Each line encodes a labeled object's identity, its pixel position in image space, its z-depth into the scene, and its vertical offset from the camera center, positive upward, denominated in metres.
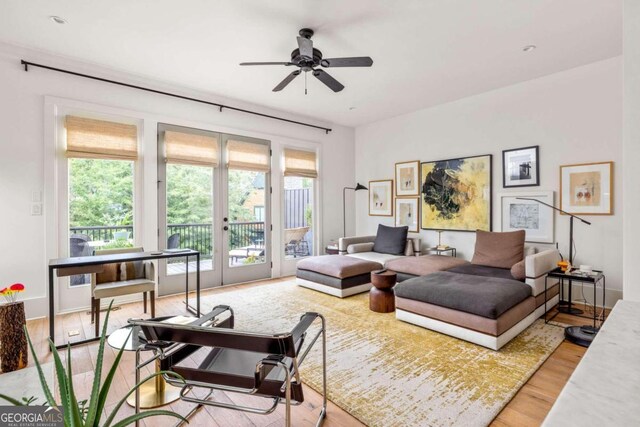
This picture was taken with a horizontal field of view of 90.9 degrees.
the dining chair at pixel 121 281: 3.02 -0.74
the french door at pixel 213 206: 4.36 +0.06
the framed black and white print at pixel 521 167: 4.17 +0.58
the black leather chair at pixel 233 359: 1.38 -0.79
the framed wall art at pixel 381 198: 5.93 +0.24
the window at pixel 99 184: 3.70 +0.32
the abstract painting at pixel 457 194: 4.66 +0.26
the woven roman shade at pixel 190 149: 4.30 +0.88
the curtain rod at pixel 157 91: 3.38 +1.57
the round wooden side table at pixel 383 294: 3.58 -0.96
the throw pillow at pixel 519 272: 3.23 -0.64
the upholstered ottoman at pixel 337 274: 4.14 -0.88
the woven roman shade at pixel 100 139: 3.62 +0.86
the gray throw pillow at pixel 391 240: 5.13 -0.50
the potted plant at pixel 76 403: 0.76 -0.48
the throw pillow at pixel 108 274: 3.21 -0.66
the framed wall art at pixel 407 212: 5.53 -0.04
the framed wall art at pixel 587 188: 3.61 +0.26
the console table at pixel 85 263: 2.58 -0.47
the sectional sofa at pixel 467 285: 2.71 -0.78
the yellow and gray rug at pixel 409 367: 1.91 -1.19
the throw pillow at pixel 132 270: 3.36 -0.65
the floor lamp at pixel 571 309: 2.84 -1.09
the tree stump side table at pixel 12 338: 2.36 -0.97
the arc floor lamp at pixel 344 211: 6.48 -0.02
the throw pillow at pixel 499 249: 3.84 -0.49
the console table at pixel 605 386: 0.49 -0.32
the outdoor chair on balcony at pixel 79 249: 3.71 -0.46
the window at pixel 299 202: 5.63 +0.15
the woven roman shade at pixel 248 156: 4.89 +0.87
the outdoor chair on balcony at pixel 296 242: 5.69 -0.59
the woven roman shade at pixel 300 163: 5.58 +0.85
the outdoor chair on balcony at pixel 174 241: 4.38 -0.44
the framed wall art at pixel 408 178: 5.48 +0.57
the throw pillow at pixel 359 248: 5.27 -0.64
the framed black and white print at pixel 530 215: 4.06 -0.06
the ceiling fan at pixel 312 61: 2.75 +1.38
